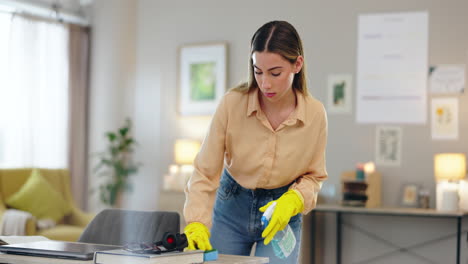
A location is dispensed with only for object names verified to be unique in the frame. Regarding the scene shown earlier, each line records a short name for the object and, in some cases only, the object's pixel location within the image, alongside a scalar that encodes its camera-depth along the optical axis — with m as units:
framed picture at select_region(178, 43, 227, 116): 5.34
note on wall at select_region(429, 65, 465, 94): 4.54
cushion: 4.84
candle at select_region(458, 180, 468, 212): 4.21
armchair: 4.59
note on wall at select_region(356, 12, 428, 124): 4.65
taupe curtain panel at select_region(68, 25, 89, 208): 5.95
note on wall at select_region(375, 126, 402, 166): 4.69
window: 5.48
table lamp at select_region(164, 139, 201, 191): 5.14
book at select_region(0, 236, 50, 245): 1.90
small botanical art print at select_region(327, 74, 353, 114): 4.83
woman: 1.90
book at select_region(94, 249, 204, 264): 1.40
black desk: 4.09
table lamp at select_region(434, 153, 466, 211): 4.23
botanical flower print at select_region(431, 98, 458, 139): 4.55
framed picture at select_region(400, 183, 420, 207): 4.51
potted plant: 5.66
